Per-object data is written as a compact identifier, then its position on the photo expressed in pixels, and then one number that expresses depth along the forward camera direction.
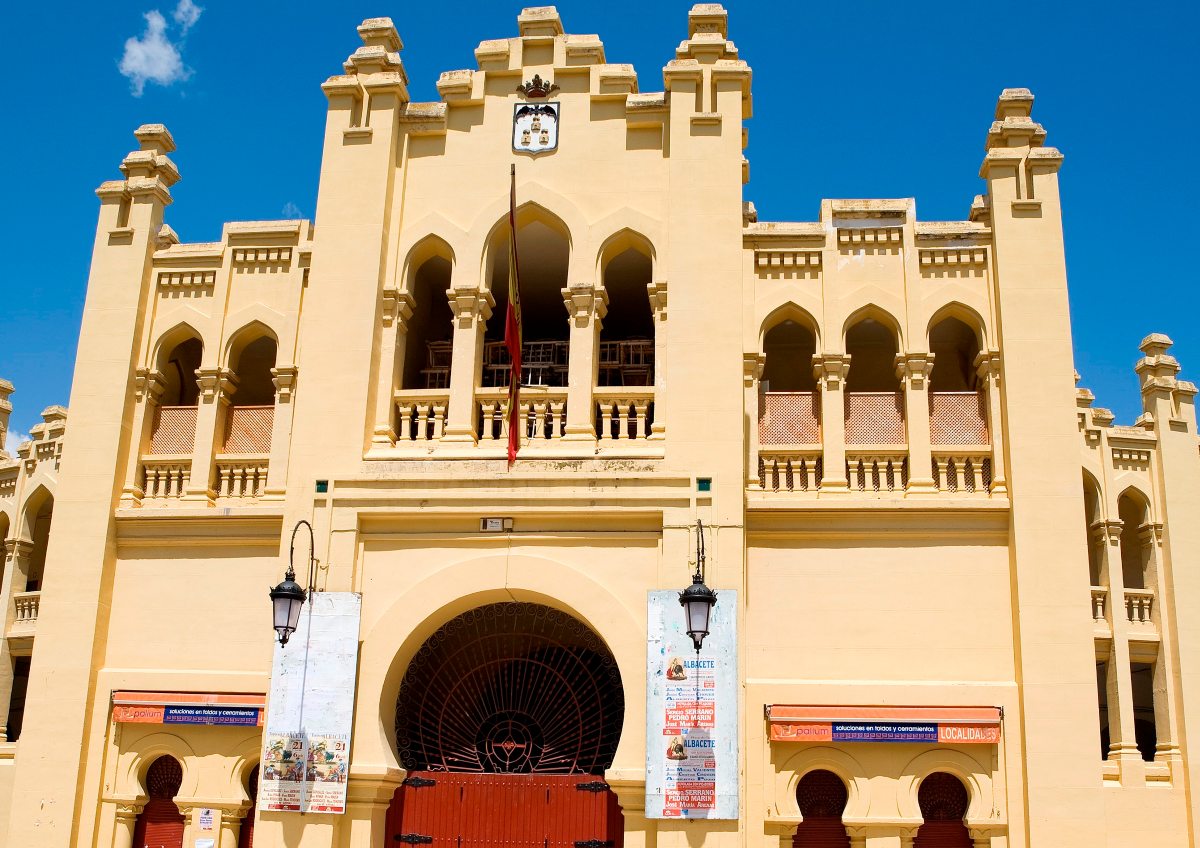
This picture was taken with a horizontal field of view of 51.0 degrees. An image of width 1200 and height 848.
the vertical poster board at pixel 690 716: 13.52
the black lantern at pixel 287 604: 13.84
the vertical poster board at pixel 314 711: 14.13
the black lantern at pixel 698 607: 13.38
